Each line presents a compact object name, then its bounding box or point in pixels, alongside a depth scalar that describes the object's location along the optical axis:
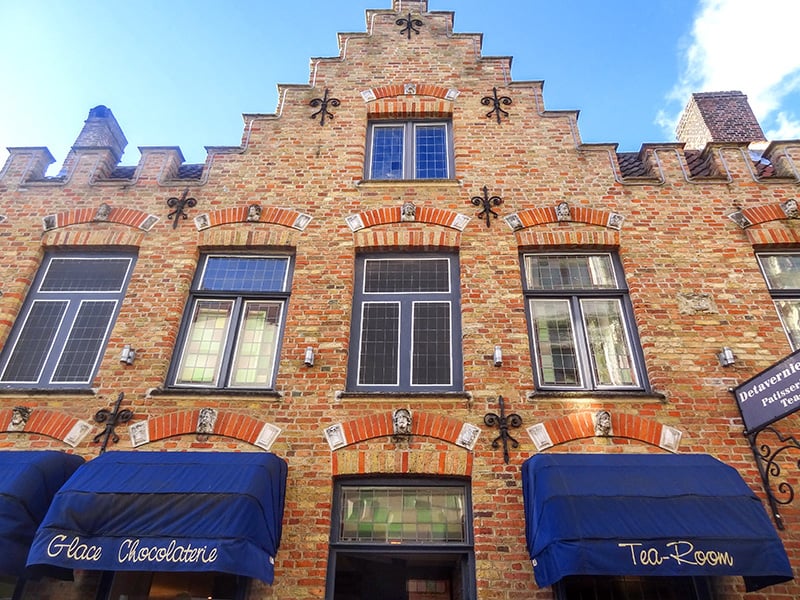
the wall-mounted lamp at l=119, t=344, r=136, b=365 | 6.62
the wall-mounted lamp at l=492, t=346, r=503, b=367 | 6.46
